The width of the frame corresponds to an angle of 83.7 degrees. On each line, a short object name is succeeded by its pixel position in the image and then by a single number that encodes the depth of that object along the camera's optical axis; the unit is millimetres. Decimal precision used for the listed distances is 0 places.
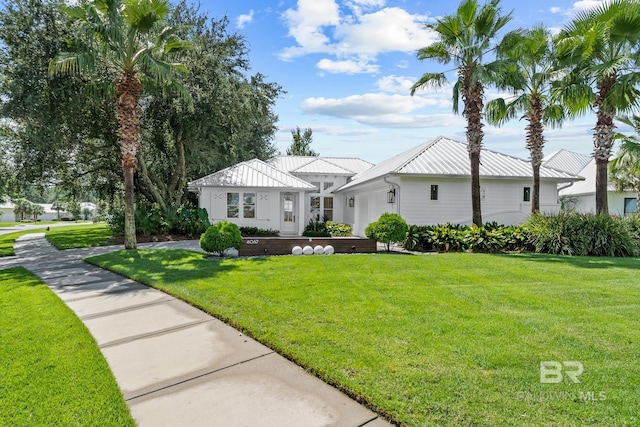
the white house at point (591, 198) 23734
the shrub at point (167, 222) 15969
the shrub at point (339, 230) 18578
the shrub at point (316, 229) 18844
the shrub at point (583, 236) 11578
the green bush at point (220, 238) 10555
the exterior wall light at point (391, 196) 15281
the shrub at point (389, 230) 11766
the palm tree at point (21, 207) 58812
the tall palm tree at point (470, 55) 11914
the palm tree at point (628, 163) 15281
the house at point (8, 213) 60556
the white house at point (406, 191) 14922
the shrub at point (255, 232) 17188
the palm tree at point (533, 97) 12852
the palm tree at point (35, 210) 59969
